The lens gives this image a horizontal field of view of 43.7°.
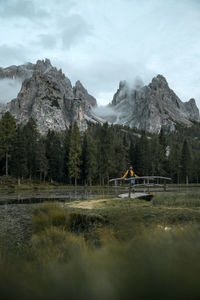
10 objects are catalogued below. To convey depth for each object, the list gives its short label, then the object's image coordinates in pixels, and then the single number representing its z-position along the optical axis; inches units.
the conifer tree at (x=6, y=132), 1793.8
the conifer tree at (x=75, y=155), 2100.1
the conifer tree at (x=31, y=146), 2154.3
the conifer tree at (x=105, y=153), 2181.3
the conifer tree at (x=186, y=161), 2625.5
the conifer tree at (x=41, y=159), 2116.6
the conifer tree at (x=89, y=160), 2148.1
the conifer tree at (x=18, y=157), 1897.1
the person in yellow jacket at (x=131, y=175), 695.6
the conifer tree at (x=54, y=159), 2283.5
